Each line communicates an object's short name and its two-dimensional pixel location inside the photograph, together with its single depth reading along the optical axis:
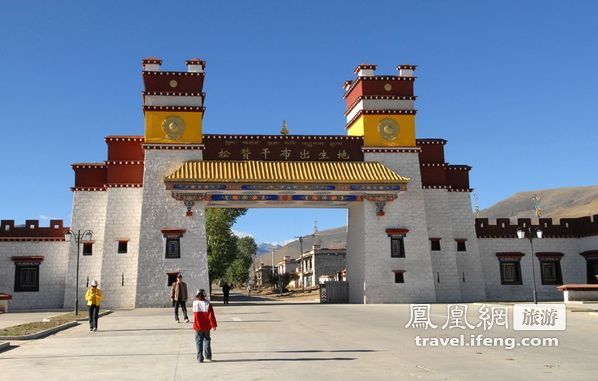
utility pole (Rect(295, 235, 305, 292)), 83.94
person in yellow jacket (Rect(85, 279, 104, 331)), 17.75
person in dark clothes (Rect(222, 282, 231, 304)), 37.77
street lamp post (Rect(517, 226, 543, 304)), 39.01
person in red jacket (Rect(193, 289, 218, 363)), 10.51
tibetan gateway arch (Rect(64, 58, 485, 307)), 33.34
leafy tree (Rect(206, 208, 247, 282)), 53.50
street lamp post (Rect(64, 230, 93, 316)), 33.09
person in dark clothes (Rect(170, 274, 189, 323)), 20.58
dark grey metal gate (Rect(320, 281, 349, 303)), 37.66
